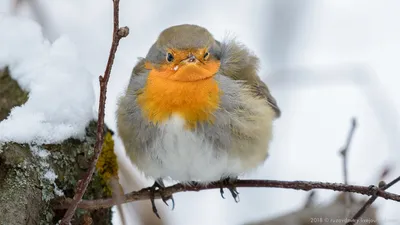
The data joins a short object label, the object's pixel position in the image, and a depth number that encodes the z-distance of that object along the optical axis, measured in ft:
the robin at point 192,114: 17.42
